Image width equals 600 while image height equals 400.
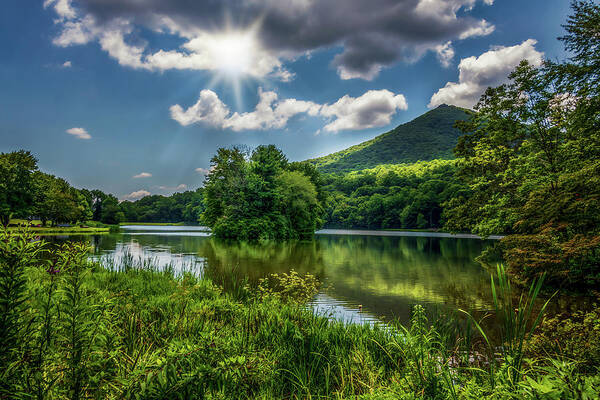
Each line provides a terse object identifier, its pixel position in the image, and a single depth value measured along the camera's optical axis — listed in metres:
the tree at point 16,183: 38.12
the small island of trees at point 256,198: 37.62
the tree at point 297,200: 42.67
